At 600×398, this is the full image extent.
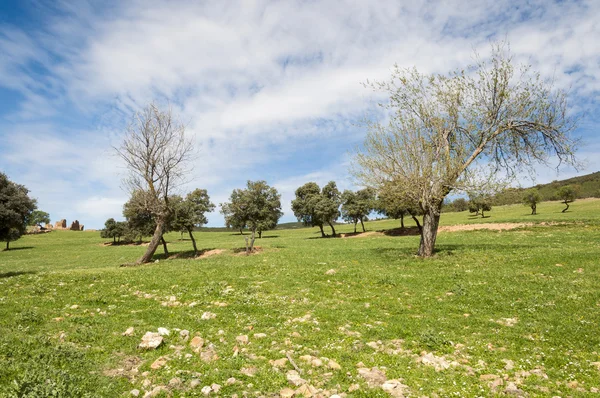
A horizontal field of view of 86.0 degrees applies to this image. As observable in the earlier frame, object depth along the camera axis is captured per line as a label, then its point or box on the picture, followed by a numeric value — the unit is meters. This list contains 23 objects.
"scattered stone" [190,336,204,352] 8.76
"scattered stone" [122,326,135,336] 9.71
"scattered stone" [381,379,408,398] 6.55
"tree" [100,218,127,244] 83.69
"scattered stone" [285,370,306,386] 7.03
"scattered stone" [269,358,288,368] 7.89
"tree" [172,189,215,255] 40.12
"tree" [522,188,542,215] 77.25
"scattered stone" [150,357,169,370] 7.71
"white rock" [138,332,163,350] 8.73
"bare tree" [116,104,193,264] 32.31
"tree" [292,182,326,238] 70.94
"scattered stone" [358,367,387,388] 7.03
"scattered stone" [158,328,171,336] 9.68
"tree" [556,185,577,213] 79.62
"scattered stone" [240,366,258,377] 7.47
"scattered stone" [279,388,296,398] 6.57
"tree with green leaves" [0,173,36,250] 23.03
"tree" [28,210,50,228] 105.43
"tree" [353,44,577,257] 22.30
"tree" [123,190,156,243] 36.09
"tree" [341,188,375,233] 70.50
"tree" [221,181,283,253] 41.19
